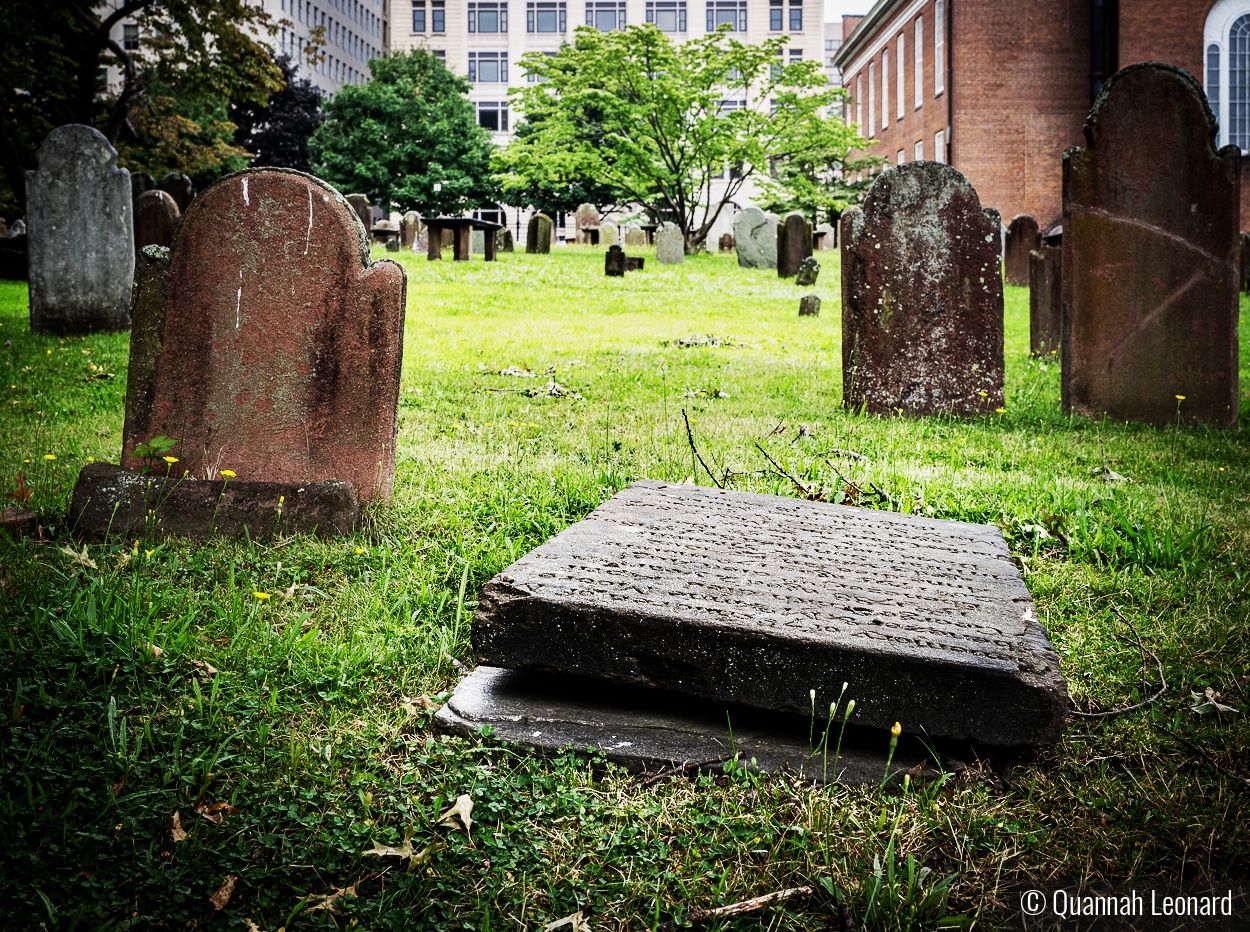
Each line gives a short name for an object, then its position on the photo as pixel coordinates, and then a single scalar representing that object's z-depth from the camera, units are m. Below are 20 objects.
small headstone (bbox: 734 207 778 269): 23.67
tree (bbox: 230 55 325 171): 49.56
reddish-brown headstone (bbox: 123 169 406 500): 4.11
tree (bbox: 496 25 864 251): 26.94
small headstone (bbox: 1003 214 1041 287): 18.73
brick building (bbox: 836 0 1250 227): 31.34
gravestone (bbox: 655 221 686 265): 23.73
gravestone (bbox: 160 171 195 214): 15.10
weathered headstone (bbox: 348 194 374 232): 24.22
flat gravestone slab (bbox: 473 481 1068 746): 2.41
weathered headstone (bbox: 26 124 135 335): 10.16
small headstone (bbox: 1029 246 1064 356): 9.82
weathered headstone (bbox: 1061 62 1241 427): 6.38
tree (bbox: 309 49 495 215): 47.88
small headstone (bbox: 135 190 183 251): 11.88
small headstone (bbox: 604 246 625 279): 19.72
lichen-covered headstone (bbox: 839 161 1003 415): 6.71
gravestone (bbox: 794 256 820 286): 19.22
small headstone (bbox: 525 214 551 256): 27.05
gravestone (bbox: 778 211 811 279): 21.30
